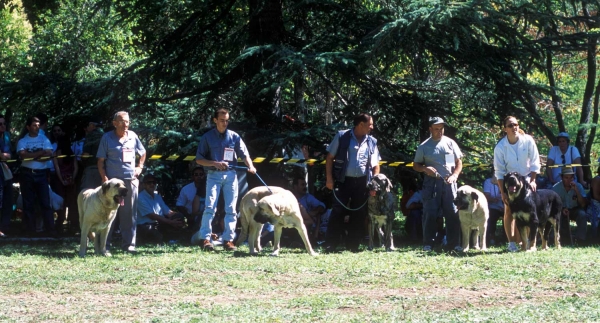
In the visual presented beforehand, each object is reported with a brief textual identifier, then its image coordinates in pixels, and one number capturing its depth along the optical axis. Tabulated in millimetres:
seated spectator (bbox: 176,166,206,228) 14156
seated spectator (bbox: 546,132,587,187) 14578
